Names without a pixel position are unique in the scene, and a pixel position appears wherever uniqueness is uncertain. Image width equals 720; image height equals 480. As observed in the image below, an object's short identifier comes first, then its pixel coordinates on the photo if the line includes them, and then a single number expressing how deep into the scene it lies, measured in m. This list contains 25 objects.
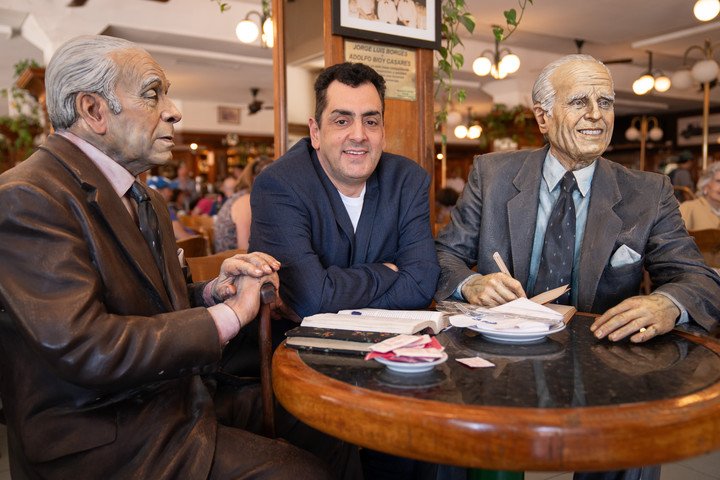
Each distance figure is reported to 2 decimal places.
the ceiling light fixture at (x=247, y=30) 6.08
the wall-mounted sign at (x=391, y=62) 2.70
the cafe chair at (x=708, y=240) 3.41
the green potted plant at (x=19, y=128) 8.48
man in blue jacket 1.83
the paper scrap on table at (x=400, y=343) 1.17
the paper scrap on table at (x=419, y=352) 1.14
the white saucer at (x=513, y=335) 1.36
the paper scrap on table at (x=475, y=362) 1.21
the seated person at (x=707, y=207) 4.60
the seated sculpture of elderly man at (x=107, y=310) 1.08
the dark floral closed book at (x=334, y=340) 1.27
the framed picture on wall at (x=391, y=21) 2.62
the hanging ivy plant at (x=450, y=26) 3.05
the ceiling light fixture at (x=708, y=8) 5.95
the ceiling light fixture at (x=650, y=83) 8.70
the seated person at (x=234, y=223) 4.28
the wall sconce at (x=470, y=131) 13.22
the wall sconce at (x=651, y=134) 14.06
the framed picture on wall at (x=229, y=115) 14.84
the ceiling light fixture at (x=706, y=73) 6.97
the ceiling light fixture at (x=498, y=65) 7.67
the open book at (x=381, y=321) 1.37
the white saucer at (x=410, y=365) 1.12
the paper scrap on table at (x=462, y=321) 1.44
